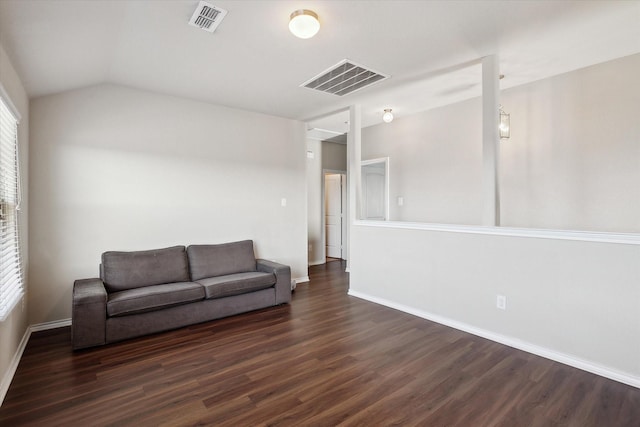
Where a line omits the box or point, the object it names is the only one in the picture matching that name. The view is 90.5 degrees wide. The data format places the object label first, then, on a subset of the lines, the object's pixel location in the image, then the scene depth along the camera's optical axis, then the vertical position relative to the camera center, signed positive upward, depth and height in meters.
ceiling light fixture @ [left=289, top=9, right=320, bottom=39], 2.14 +1.27
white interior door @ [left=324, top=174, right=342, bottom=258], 7.11 -0.11
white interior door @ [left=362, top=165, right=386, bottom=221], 6.02 +0.33
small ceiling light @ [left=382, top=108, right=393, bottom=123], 4.52 +1.34
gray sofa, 2.76 -0.80
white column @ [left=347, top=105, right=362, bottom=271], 4.37 +0.68
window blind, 2.17 -0.01
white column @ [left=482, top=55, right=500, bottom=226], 2.99 +0.60
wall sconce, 3.69 +0.96
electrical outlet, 2.87 -0.86
